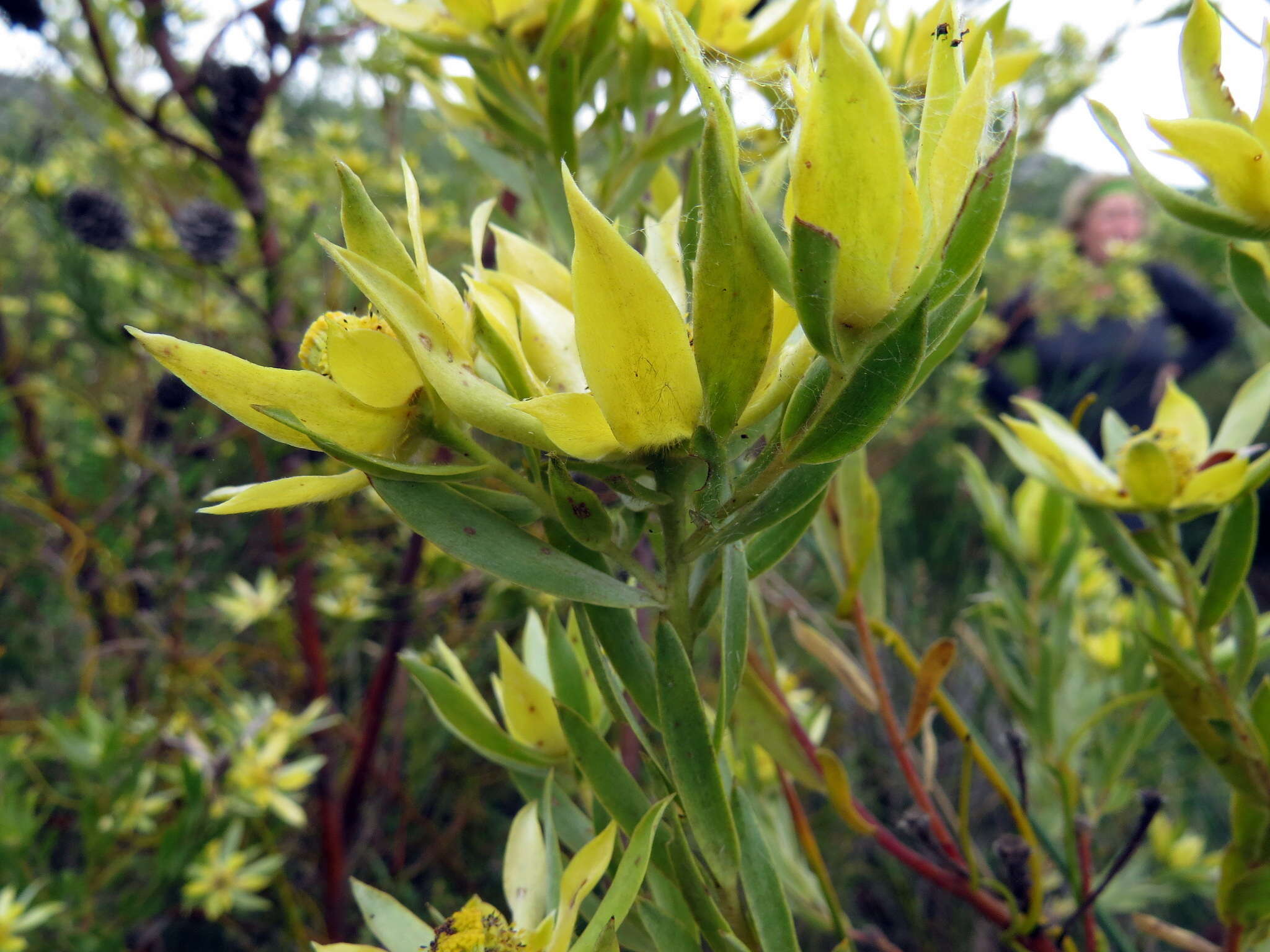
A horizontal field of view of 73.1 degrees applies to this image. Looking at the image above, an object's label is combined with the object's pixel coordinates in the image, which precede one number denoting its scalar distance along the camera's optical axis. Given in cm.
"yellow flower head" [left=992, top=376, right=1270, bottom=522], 41
